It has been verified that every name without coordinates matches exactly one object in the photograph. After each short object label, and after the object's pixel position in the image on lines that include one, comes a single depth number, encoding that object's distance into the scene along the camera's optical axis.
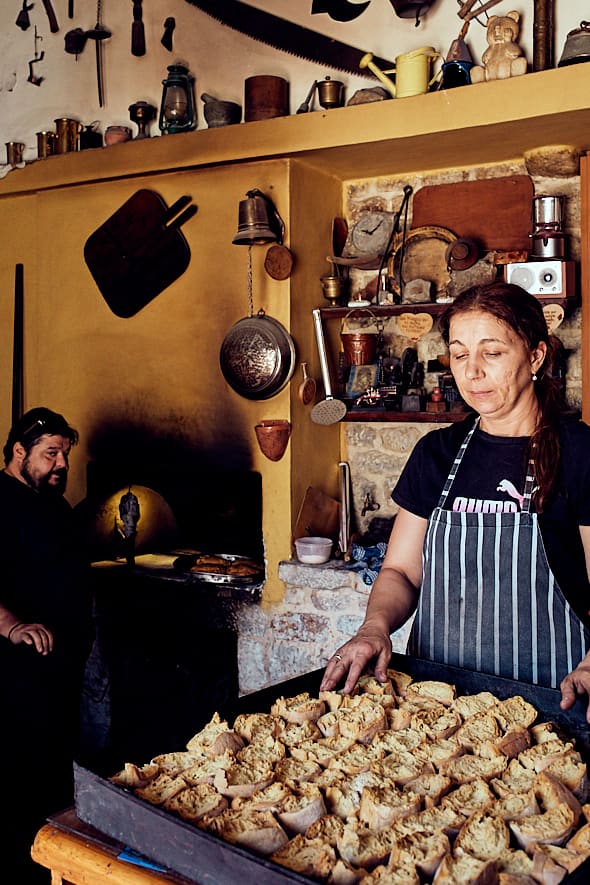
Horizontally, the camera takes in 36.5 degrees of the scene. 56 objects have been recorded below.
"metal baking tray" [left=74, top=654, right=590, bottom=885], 1.21
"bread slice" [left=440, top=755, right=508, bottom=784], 1.58
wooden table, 1.33
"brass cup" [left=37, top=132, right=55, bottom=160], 5.05
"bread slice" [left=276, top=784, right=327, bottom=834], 1.43
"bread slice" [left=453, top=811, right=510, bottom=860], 1.31
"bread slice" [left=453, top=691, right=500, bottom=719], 1.82
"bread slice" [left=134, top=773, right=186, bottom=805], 1.48
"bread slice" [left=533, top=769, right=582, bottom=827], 1.43
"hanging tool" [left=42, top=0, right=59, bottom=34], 5.18
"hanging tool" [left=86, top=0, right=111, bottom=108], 4.98
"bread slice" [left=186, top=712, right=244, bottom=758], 1.66
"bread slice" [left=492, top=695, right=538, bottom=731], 1.74
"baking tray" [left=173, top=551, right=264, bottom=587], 4.41
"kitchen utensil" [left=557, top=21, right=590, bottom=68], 3.59
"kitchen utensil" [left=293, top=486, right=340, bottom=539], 4.46
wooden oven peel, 4.68
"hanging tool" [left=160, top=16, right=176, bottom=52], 4.75
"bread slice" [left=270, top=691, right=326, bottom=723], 1.82
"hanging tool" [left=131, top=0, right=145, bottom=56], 4.84
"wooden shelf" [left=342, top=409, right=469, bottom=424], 4.20
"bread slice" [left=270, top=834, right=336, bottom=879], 1.28
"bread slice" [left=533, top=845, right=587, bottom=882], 1.25
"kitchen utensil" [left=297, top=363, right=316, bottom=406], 4.42
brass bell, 4.17
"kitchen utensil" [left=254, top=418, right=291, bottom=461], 4.33
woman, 2.23
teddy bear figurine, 3.74
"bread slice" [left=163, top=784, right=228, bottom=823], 1.44
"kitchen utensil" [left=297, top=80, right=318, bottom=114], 4.27
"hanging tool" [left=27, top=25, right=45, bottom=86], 5.27
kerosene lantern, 4.60
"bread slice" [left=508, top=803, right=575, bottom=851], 1.34
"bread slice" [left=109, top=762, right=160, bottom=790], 1.51
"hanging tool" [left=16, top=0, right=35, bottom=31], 5.30
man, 3.36
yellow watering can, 3.96
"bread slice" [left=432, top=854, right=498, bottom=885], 1.23
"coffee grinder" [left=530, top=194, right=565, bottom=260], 4.02
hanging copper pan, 4.33
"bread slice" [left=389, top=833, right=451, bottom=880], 1.28
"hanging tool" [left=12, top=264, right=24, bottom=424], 5.41
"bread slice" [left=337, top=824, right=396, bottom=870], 1.31
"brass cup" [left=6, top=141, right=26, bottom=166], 5.29
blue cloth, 4.19
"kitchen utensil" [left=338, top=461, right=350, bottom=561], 4.39
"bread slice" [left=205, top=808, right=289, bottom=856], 1.35
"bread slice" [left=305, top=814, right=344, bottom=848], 1.38
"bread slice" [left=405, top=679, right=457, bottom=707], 1.88
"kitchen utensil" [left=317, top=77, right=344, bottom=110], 4.19
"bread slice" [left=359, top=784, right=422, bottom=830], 1.42
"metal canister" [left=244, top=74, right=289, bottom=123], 4.34
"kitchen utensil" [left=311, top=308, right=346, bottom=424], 4.41
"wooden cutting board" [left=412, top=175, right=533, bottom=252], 4.31
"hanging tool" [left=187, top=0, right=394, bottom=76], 4.34
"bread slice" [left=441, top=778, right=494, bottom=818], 1.46
